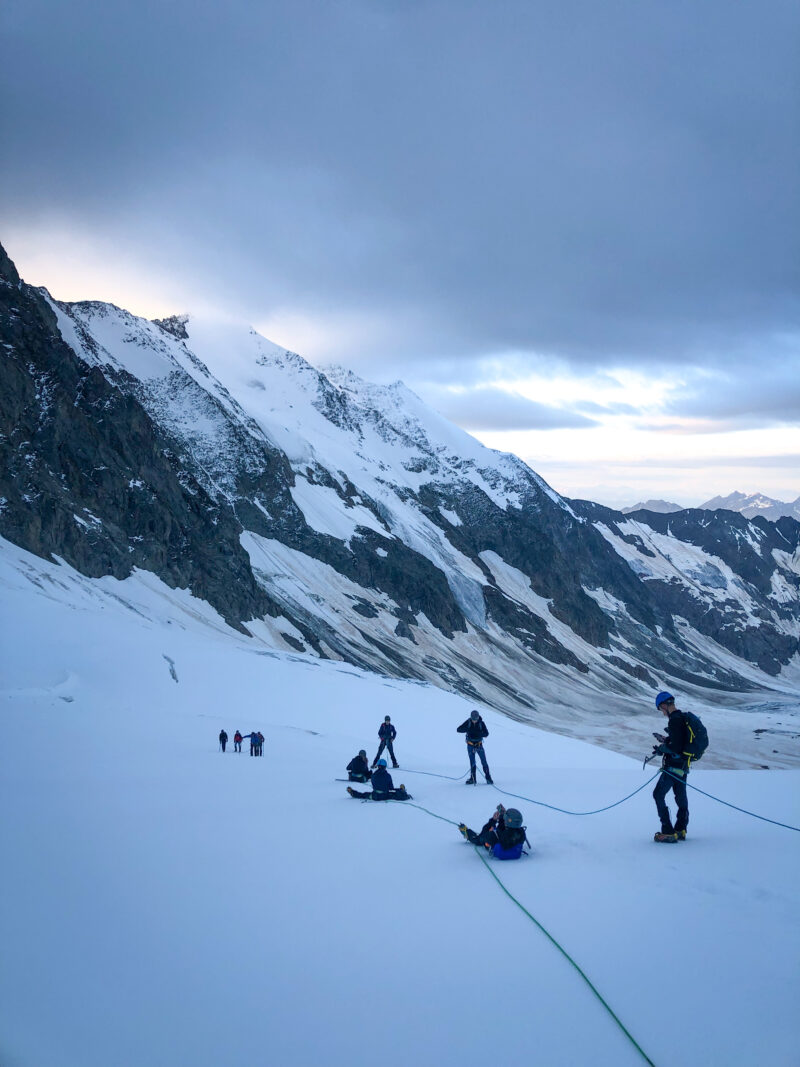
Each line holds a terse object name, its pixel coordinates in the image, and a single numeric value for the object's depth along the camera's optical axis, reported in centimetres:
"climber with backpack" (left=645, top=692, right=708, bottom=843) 833
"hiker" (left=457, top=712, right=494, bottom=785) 1356
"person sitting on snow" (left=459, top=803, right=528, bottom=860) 809
